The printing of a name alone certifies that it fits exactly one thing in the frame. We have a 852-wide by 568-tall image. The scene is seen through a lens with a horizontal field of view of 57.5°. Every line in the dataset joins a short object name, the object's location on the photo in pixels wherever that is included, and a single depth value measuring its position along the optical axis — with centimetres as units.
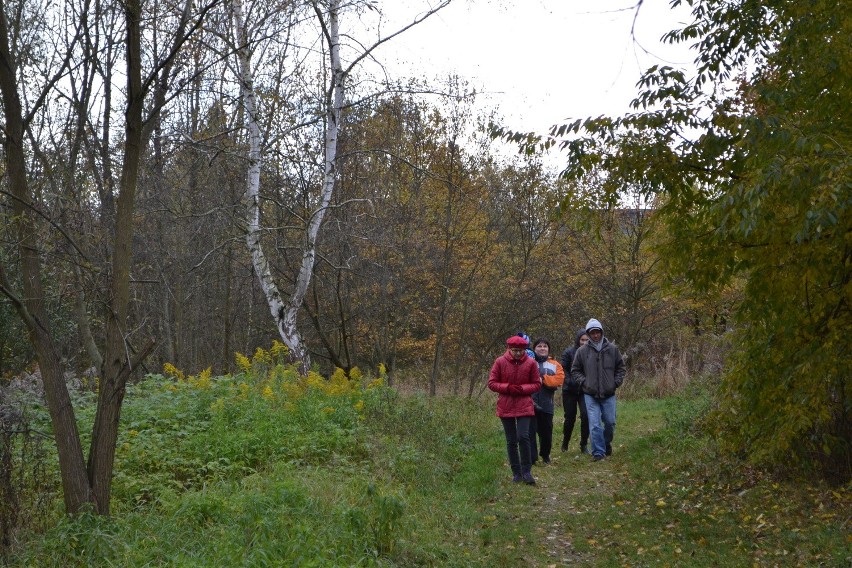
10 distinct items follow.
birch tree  1362
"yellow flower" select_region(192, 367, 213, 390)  1088
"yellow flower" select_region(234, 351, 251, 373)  1205
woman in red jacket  938
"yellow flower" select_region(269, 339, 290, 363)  1302
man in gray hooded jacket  1078
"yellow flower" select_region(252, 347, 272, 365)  1285
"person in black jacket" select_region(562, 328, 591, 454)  1164
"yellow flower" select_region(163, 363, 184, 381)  1213
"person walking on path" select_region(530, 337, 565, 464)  1051
